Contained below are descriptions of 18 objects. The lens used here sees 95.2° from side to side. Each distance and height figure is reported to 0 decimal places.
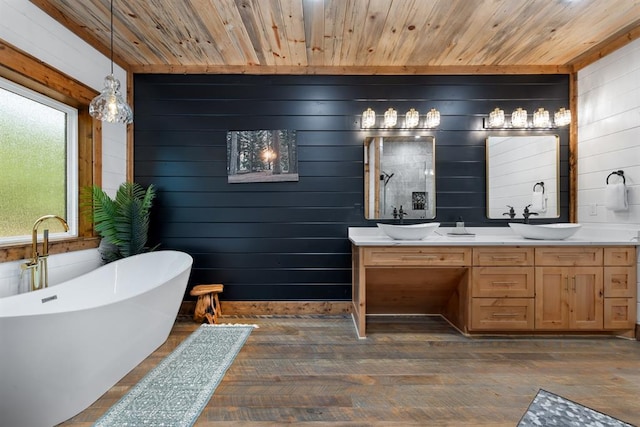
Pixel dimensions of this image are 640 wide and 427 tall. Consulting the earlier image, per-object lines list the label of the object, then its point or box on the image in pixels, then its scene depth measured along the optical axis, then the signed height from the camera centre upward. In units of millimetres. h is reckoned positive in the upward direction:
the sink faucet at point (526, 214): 2873 -29
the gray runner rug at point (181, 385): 1542 -1082
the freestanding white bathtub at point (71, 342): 1293 -688
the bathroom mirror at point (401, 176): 2984 +358
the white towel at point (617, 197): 2428 +118
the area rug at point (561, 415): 1503 -1091
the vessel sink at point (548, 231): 2469 -176
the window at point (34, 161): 2039 +388
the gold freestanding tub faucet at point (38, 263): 1921 -346
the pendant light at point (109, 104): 1939 +717
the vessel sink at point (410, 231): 2482 -171
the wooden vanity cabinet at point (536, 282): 2418 -589
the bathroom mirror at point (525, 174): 2969 +377
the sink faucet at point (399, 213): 2932 -24
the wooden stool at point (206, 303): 2787 -882
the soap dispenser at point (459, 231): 2848 -195
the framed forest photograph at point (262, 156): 2996 +566
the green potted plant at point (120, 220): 2543 -81
